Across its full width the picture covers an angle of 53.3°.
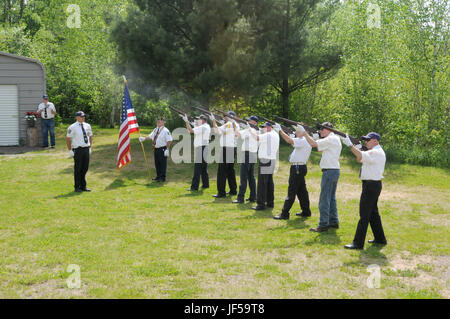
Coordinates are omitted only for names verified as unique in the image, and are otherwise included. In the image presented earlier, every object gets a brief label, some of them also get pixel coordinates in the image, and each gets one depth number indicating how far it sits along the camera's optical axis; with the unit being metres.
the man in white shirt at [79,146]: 11.49
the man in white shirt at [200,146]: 12.30
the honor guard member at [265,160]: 9.89
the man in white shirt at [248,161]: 10.80
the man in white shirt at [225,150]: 11.58
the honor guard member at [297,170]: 9.16
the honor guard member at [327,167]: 8.30
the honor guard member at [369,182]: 7.19
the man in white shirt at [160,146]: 13.22
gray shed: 18.39
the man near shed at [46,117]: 17.55
